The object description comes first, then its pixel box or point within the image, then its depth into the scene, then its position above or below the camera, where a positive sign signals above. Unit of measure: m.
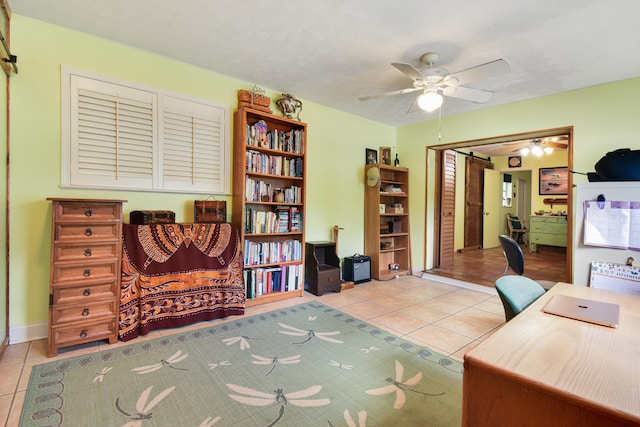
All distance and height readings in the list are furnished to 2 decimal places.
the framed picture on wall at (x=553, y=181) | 7.24 +0.81
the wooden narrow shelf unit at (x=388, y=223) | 4.66 -0.16
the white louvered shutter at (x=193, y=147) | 3.01 +0.69
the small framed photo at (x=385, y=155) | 5.02 +0.97
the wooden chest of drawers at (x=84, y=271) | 2.19 -0.45
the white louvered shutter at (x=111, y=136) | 2.57 +0.68
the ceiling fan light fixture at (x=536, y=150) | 5.91 +1.26
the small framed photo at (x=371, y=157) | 4.86 +0.92
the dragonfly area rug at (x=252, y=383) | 1.61 -1.08
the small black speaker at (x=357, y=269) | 4.35 -0.81
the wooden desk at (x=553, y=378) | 0.74 -0.44
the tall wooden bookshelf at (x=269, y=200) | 3.33 +0.15
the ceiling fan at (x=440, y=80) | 2.38 +1.13
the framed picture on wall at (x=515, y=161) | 7.94 +1.39
